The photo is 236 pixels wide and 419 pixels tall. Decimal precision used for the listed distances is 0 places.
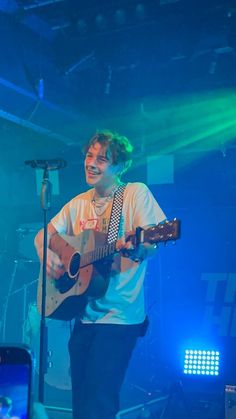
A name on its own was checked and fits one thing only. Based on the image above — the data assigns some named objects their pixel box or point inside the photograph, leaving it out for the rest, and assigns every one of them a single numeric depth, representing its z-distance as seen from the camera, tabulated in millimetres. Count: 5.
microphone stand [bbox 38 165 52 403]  4098
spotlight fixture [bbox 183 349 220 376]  6430
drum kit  7234
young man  3490
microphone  4652
